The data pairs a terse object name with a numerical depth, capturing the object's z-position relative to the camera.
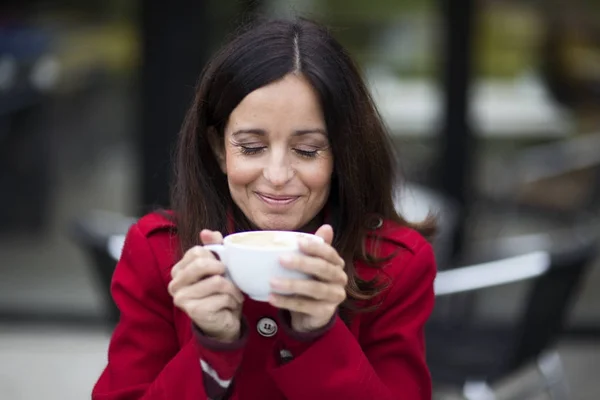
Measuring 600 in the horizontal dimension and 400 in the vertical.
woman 3.09
